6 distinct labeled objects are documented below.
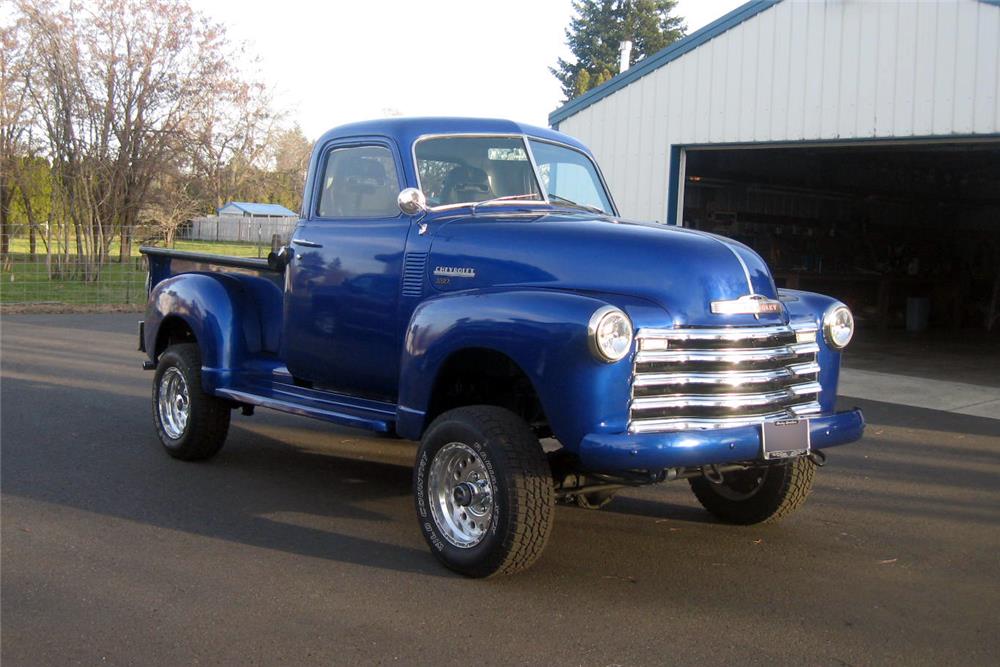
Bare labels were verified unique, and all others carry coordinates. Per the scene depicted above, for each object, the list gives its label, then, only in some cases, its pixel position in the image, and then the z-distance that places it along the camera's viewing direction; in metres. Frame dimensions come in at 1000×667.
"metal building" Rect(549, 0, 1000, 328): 11.38
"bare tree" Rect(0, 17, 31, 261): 23.77
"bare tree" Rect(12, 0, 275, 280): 23.39
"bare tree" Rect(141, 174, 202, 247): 24.71
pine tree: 54.69
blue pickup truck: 4.51
